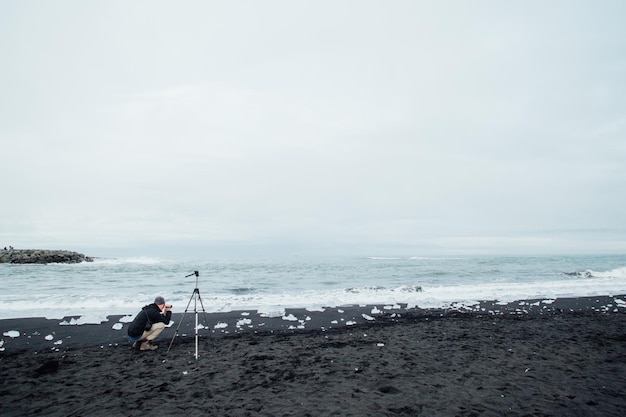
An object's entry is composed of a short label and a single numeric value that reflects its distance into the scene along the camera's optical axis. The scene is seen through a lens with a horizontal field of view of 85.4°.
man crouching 9.94
